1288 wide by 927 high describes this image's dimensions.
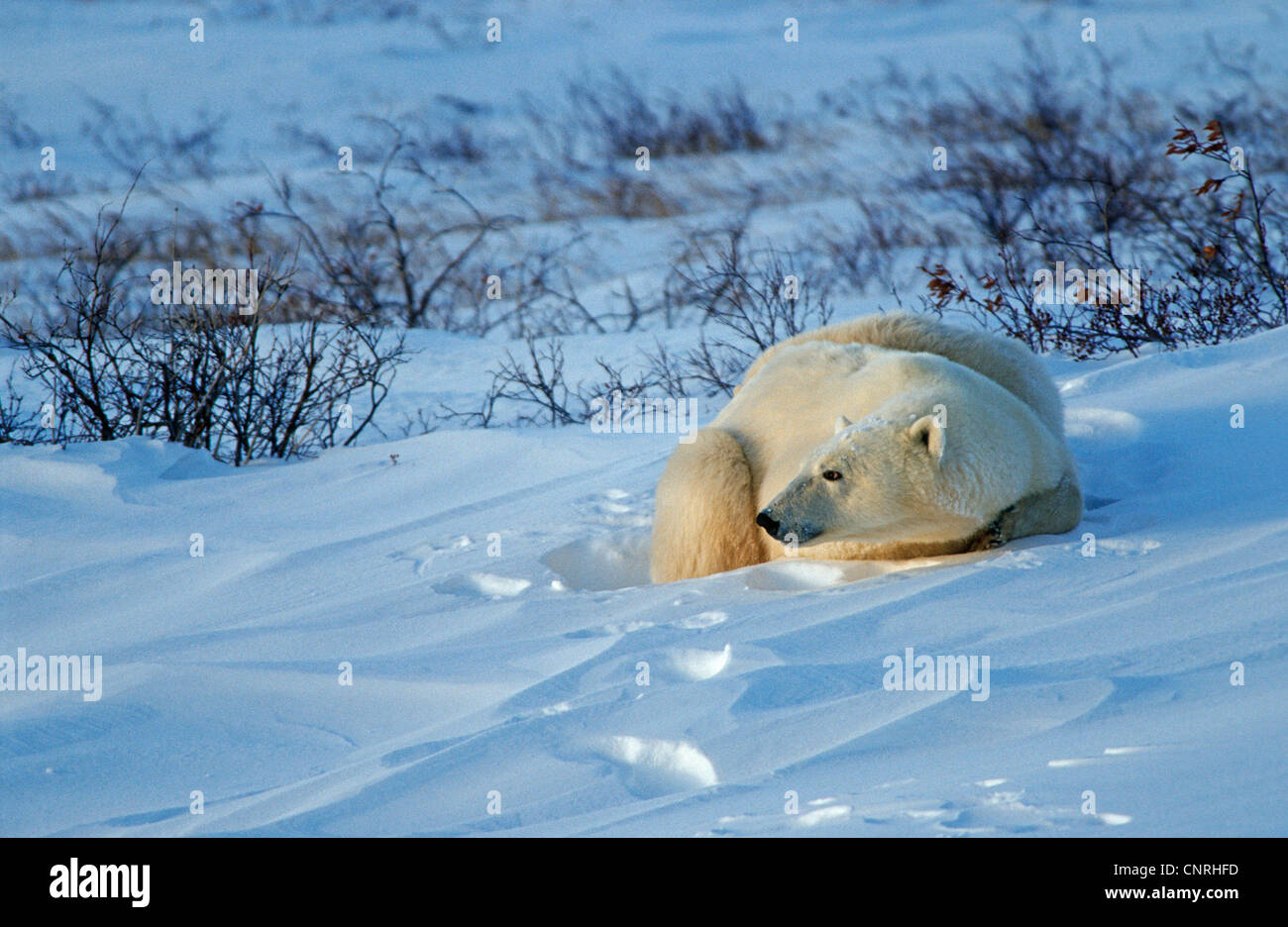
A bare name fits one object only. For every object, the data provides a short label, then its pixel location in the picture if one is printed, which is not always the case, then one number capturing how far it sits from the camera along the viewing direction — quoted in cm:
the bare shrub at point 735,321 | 1306
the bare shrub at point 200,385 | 1198
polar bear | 648
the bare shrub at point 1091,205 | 1192
